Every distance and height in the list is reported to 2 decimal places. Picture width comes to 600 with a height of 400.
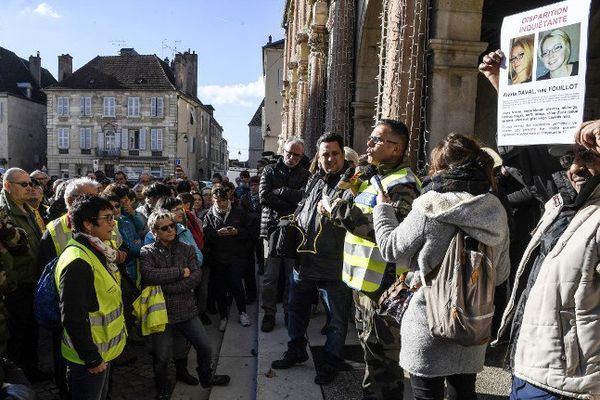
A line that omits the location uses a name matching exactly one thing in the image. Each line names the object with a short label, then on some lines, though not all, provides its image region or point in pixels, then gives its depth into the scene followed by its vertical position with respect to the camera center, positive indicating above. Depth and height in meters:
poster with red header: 2.51 +0.57
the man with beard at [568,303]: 1.92 -0.54
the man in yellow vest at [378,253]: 3.02 -0.56
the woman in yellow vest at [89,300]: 2.97 -0.91
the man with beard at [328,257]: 3.91 -0.75
